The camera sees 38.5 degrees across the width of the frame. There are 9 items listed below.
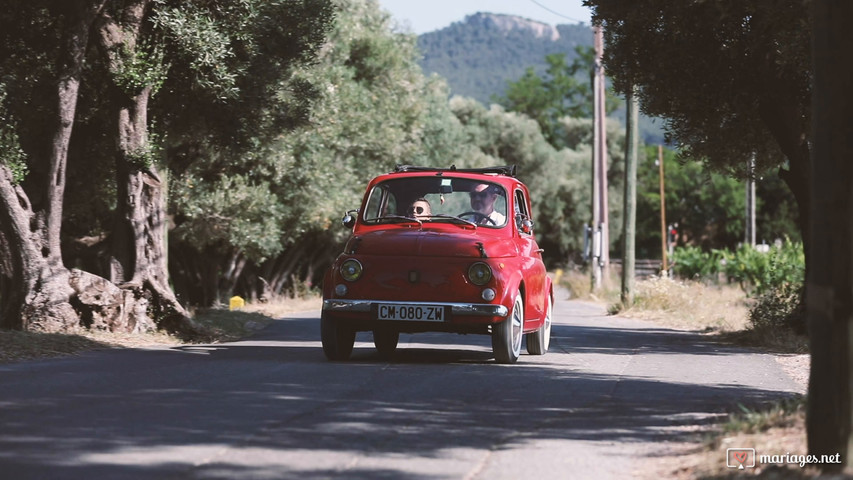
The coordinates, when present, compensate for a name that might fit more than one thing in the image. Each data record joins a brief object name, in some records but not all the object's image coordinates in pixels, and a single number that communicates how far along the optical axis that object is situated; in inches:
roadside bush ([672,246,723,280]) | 1968.5
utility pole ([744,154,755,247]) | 1872.0
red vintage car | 471.8
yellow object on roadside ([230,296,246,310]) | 1096.2
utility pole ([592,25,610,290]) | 1551.4
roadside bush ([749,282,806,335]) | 706.8
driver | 530.6
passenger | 537.6
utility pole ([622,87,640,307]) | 1138.0
